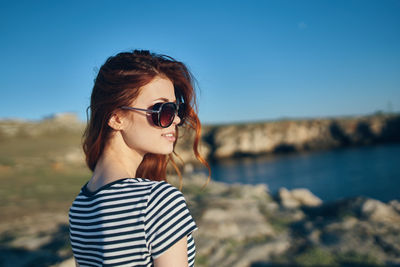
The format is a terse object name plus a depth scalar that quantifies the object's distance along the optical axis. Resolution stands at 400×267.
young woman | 1.23
